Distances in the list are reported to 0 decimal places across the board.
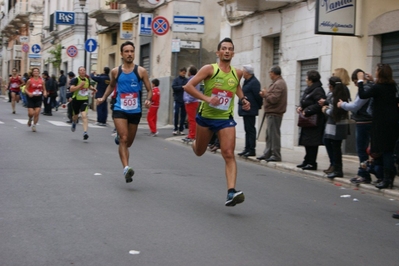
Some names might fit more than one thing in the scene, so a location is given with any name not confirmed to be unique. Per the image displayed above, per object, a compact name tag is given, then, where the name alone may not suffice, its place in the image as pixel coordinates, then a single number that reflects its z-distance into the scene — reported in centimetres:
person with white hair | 1523
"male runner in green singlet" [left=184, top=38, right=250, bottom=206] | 849
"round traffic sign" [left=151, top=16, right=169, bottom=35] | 2333
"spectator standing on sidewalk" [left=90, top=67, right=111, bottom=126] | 2384
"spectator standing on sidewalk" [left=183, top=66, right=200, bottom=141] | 1877
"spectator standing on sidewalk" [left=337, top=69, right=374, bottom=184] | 1127
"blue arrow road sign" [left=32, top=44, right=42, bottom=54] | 4522
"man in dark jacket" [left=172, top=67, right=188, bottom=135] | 2064
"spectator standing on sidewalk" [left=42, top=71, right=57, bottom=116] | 2930
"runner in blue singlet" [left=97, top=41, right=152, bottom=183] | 1023
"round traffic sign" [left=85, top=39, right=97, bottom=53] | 3062
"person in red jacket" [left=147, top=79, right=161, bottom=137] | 2104
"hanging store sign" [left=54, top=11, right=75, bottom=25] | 3772
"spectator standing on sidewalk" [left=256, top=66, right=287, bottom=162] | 1430
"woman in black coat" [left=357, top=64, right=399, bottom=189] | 1032
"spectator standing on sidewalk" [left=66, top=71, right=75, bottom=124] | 1851
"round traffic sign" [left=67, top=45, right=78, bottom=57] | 3409
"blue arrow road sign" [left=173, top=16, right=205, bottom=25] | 2247
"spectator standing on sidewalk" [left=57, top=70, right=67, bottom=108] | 3519
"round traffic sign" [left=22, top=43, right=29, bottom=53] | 4989
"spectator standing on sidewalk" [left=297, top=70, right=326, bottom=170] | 1289
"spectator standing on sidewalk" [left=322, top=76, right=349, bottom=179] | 1180
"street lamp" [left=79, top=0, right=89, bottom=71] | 3375
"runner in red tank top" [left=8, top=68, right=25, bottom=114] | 3218
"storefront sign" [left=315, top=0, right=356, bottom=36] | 1465
